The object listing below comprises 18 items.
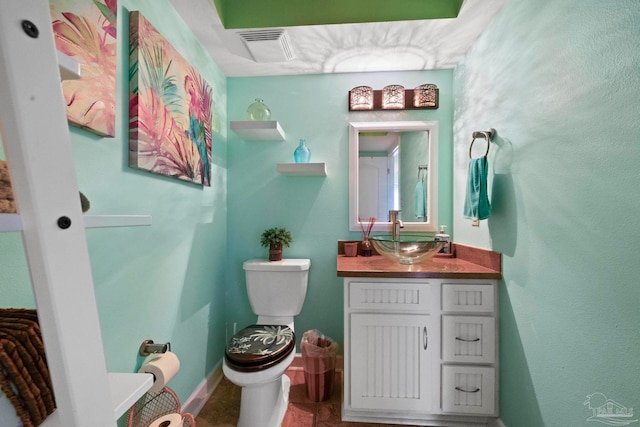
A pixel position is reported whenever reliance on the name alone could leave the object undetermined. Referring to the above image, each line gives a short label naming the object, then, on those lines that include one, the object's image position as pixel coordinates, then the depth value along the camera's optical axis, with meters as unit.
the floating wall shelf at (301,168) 1.84
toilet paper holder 1.11
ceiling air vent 1.57
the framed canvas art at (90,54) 0.80
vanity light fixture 1.93
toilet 1.28
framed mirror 1.97
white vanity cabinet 1.40
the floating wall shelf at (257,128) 1.75
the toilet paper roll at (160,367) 1.07
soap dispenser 1.86
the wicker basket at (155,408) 1.10
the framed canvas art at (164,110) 1.08
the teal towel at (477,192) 1.41
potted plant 1.90
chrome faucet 1.84
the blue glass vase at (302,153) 1.93
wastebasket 1.64
